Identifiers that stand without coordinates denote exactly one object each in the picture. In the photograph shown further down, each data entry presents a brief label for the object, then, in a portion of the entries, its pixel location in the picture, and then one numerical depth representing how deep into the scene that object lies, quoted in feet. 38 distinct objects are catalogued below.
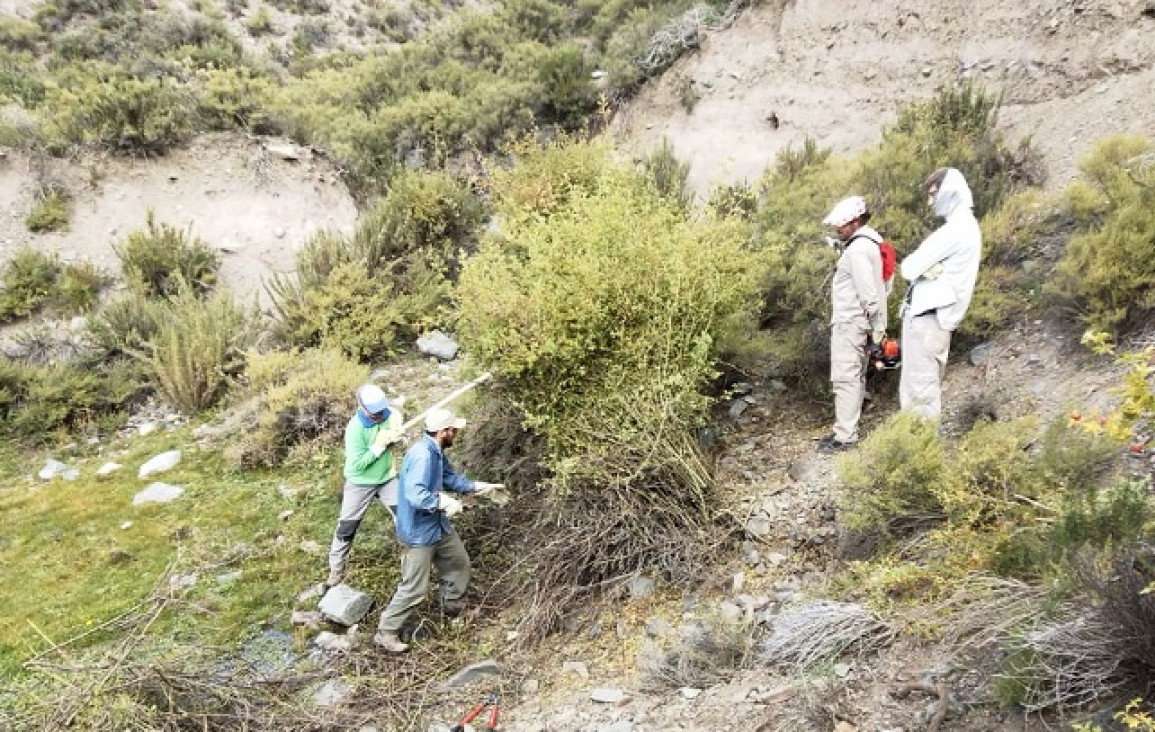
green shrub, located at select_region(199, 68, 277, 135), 46.24
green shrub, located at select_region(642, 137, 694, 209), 35.94
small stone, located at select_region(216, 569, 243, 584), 19.43
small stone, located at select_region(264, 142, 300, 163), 45.39
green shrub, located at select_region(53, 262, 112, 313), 35.86
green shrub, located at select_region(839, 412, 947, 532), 13.44
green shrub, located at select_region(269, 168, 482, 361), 31.04
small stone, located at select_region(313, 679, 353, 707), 15.14
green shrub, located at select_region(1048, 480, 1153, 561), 9.80
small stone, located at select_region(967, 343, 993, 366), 18.51
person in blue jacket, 16.17
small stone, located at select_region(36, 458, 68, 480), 25.70
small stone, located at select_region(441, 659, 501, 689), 15.19
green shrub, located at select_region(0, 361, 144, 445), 28.14
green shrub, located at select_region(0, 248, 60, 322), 35.09
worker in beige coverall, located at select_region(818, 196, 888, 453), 16.55
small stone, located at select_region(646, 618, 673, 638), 14.62
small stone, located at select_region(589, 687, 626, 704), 13.33
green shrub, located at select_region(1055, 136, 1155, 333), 16.29
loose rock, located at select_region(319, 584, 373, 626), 17.25
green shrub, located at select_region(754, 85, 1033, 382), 20.65
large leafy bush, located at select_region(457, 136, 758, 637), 16.14
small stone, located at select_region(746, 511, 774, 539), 16.06
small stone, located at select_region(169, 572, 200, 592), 19.01
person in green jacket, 18.30
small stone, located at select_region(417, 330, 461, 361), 30.35
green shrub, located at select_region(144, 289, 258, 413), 28.86
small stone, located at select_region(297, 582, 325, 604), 18.48
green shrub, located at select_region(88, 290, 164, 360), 31.83
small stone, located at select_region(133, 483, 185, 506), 23.45
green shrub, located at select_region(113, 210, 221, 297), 36.45
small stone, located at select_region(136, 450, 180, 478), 25.22
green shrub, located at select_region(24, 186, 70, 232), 39.06
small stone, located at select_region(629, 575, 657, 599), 15.72
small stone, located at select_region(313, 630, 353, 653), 16.67
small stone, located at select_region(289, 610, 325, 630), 17.51
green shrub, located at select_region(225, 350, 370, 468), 25.00
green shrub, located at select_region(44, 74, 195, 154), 42.22
